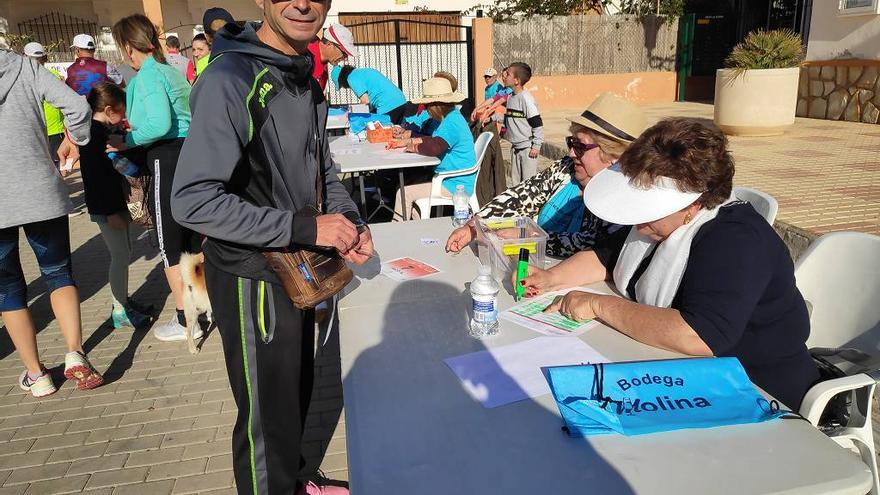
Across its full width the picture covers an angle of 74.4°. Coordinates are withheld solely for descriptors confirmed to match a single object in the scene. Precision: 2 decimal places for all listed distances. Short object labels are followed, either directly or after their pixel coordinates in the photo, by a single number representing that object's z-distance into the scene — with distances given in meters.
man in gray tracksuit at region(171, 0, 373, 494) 1.61
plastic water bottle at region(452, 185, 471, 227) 3.15
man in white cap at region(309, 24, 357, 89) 5.03
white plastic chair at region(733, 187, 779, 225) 2.38
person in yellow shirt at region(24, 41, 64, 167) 6.27
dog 3.49
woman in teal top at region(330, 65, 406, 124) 6.11
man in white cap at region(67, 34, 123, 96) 7.20
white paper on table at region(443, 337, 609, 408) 1.50
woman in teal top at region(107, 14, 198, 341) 3.21
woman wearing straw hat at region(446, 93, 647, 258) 2.51
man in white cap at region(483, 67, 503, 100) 9.16
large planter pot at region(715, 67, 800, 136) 8.83
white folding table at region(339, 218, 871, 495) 1.17
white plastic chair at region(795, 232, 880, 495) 1.97
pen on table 2.11
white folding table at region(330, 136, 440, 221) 4.81
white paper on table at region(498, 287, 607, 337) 1.83
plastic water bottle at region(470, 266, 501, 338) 1.78
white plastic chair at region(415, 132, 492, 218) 5.14
